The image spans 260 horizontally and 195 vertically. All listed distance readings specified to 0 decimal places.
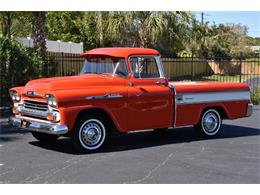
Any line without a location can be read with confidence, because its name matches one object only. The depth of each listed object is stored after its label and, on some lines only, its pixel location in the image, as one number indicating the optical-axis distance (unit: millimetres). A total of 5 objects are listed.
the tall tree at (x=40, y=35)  18234
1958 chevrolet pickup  8297
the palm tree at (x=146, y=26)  25328
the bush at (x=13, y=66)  15930
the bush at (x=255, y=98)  18484
